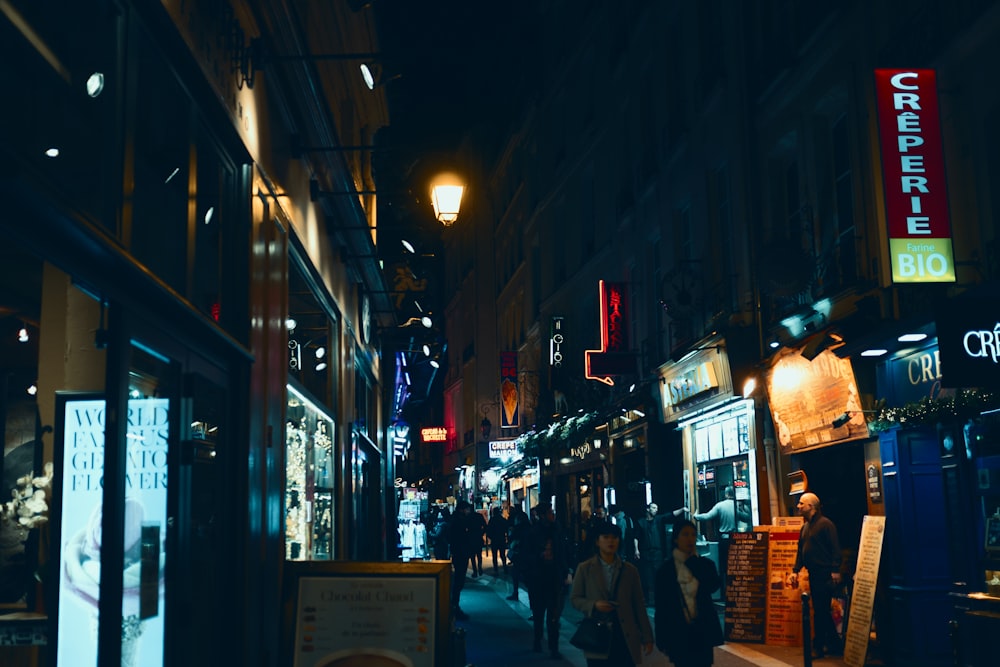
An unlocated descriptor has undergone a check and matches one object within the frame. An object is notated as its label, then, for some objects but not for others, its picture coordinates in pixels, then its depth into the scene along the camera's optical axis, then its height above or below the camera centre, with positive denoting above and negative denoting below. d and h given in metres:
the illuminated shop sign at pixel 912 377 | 12.48 +1.40
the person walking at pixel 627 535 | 23.75 -0.62
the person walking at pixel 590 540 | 16.53 -0.50
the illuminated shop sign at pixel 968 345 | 9.27 +1.23
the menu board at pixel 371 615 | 6.43 -0.58
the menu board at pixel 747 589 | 14.71 -1.13
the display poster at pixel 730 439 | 19.22 +1.09
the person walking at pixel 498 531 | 28.30 -0.54
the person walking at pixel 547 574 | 14.23 -0.87
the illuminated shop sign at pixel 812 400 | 13.83 +1.30
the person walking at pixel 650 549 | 22.14 -0.86
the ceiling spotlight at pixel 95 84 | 5.46 +2.12
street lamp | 13.02 +3.60
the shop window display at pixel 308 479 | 11.64 +0.41
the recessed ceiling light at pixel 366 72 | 11.92 +4.64
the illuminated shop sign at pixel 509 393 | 43.00 +4.56
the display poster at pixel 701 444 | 21.25 +1.11
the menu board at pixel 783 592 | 14.23 -1.15
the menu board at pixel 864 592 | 12.05 -1.01
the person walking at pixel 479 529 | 22.84 -0.39
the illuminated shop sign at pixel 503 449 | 43.75 +2.33
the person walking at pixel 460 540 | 20.05 -0.54
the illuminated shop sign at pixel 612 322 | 25.48 +4.16
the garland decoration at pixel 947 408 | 10.96 +0.87
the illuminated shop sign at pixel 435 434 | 69.38 +4.73
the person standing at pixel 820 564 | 13.38 -0.75
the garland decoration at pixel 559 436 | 29.05 +2.06
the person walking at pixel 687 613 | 8.73 -0.85
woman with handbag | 8.79 -0.79
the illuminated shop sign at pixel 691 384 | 19.09 +2.15
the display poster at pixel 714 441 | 20.30 +1.12
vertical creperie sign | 11.36 +3.21
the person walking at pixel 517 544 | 18.20 -0.64
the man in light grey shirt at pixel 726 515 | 19.14 -0.21
